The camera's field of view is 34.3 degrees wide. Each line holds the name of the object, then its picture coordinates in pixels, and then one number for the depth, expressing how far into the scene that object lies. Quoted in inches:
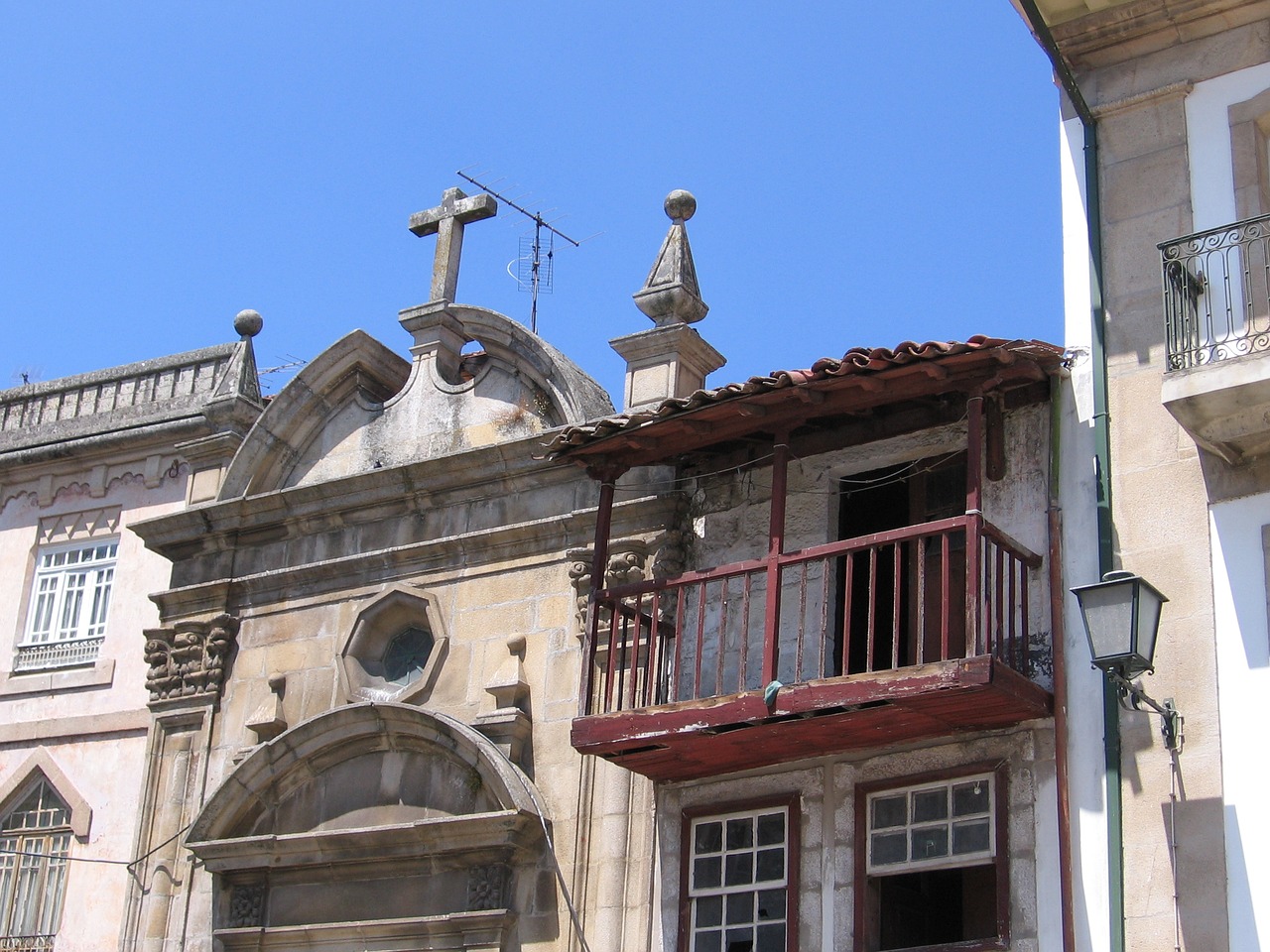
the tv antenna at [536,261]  791.2
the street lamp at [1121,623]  403.5
